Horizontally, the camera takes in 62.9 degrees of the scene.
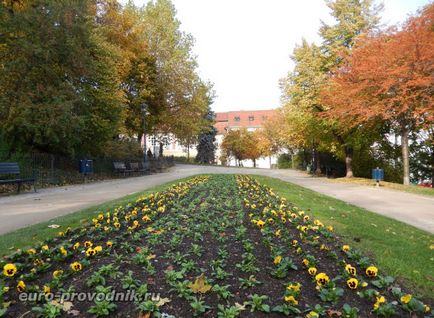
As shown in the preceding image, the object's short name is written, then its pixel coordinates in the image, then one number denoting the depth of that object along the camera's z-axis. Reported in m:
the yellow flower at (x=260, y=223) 5.30
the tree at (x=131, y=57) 25.09
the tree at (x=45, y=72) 14.23
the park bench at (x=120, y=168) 20.53
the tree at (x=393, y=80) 15.13
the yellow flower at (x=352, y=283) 3.20
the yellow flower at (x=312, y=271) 3.43
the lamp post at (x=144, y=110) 24.89
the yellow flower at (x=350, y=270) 3.49
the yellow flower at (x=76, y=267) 3.49
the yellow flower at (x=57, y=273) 3.33
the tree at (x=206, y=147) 55.94
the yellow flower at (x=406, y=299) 2.89
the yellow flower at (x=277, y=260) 3.75
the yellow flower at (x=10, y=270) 3.33
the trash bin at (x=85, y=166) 16.54
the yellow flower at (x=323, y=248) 4.38
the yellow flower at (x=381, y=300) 2.83
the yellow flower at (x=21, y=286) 3.07
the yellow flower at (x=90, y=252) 3.93
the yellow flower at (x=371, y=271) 3.49
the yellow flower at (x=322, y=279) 3.22
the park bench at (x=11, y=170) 11.20
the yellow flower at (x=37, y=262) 3.75
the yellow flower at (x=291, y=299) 2.83
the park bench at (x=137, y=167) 22.84
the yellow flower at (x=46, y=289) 3.02
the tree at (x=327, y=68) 22.48
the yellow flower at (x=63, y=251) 3.98
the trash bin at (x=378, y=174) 16.22
